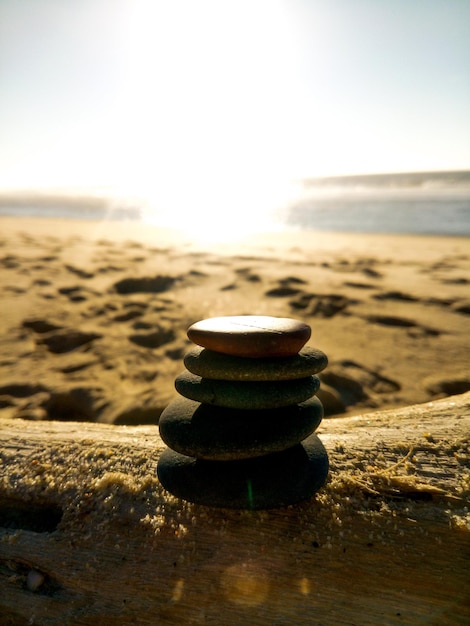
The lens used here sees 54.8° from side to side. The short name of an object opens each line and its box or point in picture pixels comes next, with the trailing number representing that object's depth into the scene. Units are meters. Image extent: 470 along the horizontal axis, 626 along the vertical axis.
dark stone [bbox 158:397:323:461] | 0.19
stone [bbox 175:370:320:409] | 0.19
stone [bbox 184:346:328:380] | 0.19
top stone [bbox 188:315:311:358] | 0.19
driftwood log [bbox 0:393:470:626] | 0.16
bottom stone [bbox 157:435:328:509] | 0.18
